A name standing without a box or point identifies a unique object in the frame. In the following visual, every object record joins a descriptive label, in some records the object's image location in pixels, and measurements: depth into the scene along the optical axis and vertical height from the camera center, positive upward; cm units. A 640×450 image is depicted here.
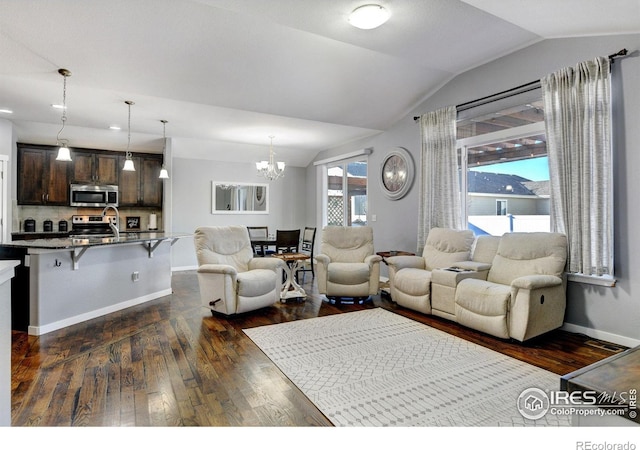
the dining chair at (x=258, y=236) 602 -22
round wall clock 532 +83
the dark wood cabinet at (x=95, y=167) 623 +106
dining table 576 -30
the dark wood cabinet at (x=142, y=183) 661 +81
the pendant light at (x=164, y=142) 520 +151
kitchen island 324 -58
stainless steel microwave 617 +54
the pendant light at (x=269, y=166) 595 +103
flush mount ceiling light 277 +171
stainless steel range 627 -1
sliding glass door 685 +66
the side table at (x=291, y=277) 446 -70
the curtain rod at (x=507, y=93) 299 +149
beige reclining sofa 297 -57
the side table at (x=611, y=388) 100 -52
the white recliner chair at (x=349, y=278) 429 -67
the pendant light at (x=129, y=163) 438 +82
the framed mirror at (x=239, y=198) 747 +60
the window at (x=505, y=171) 381 +66
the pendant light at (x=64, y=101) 353 +153
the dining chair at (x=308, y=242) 590 -33
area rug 191 -104
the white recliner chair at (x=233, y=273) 366 -55
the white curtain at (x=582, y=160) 303 +60
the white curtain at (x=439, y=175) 450 +67
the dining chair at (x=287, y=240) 547 -25
